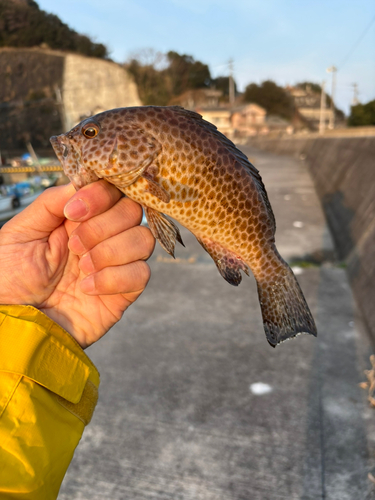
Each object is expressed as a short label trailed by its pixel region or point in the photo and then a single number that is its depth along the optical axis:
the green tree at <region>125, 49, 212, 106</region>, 42.47
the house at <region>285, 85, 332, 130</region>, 95.50
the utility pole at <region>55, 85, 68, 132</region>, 29.14
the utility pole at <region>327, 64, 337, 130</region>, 41.91
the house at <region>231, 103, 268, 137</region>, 76.18
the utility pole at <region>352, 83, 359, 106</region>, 39.38
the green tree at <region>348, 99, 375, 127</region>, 35.38
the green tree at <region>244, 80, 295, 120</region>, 89.00
